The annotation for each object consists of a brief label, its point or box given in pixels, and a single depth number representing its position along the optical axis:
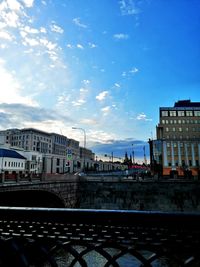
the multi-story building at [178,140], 73.50
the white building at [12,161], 47.61
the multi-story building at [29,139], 111.81
